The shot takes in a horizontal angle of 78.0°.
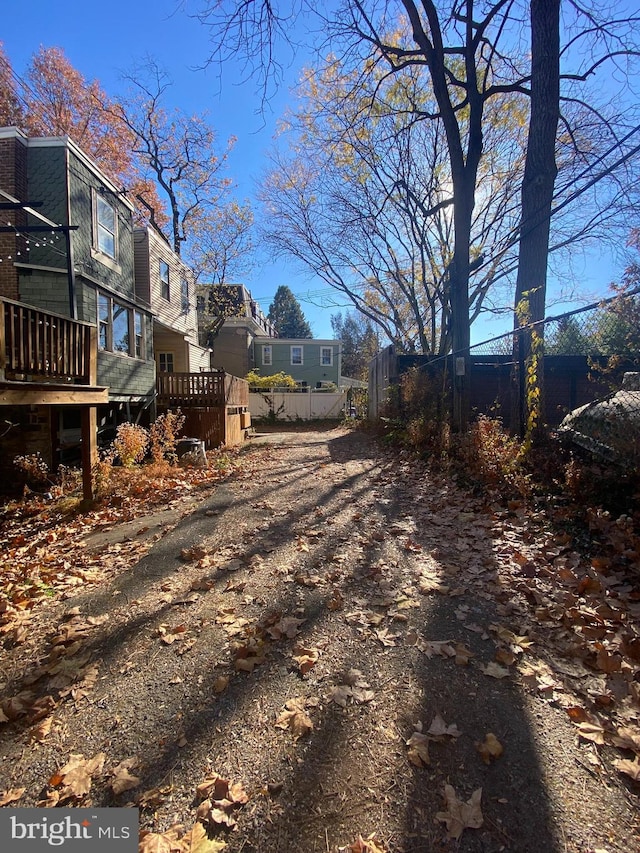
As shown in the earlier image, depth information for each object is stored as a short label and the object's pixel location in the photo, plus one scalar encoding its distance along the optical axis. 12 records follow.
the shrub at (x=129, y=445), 6.70
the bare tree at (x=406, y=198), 10.73
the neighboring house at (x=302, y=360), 30.06
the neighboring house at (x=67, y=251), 8.77
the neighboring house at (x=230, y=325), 23.94
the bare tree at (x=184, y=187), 20.25
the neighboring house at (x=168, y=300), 13.91
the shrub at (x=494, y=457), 4.91
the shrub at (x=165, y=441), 7.20
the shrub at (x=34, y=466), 6.33
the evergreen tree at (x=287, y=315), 59.28
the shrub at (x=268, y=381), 24.67
